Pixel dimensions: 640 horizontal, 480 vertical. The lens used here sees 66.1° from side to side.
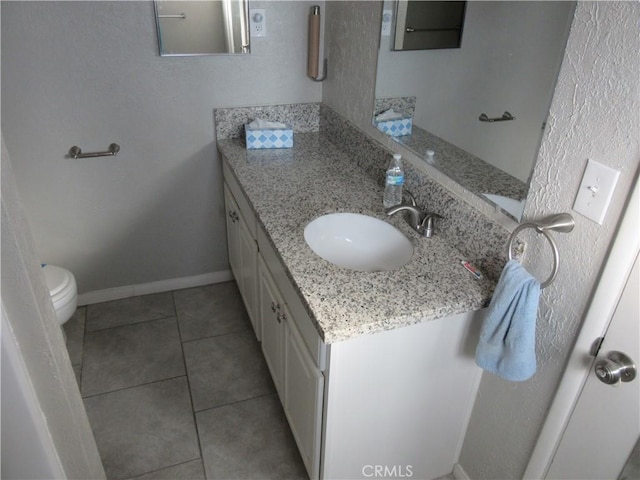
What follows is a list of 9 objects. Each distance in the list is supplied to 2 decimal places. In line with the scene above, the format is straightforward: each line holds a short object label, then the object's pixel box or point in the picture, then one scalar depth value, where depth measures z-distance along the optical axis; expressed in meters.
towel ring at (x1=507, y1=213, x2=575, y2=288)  1.07
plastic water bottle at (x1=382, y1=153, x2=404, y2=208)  1.63
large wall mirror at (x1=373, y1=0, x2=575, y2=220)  1.18
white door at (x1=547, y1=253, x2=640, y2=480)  1.00
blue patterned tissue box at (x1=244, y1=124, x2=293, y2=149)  2.21
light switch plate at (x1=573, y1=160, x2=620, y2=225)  0.97
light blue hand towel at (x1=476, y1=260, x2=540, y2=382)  1.12
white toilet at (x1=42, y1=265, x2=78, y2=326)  2.04
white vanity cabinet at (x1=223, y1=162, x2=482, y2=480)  1.28
